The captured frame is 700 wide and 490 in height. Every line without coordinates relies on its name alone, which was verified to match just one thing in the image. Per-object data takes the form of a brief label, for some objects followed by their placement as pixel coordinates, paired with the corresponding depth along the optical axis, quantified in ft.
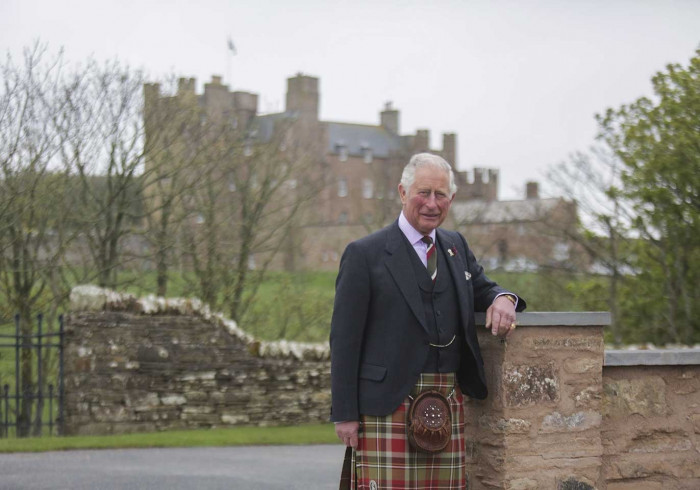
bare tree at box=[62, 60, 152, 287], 59.67
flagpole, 160.12
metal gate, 45.85
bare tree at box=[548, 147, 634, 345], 64.95
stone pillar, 17.15
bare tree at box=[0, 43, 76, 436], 53.06
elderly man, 15.44
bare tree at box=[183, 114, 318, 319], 68.23
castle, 82.74
